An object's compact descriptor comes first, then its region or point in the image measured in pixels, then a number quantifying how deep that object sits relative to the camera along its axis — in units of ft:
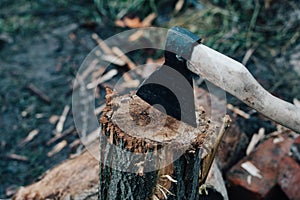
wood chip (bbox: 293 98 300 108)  12.14
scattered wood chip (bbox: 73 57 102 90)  13.83
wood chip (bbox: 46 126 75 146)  12.30
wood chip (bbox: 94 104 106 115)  12.61
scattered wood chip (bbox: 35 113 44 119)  13.06
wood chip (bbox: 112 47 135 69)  14.03
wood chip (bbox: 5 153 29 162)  11.91
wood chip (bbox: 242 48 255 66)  13.92
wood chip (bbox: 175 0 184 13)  16.05
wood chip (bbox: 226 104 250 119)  11.09
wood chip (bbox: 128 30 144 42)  15.08
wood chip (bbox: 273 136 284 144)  9.78
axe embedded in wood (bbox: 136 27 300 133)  5.57
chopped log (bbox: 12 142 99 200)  8.15
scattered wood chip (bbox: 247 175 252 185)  8.89
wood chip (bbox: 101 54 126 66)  14.11
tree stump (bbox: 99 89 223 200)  5.66
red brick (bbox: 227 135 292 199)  8.82
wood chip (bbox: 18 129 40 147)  12.32
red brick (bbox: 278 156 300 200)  8.70
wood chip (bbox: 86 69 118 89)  13.62
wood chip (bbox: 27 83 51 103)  13.58
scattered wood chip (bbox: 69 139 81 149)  12.03
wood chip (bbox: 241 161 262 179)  9.04
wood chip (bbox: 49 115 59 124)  12.90
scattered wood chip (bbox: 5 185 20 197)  10.92
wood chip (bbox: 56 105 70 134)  12.60
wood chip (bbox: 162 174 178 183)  5.88
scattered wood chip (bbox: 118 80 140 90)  13.09
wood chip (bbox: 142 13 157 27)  15.54
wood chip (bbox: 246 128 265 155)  10.08
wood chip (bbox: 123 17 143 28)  15.48
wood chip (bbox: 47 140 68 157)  12.00
